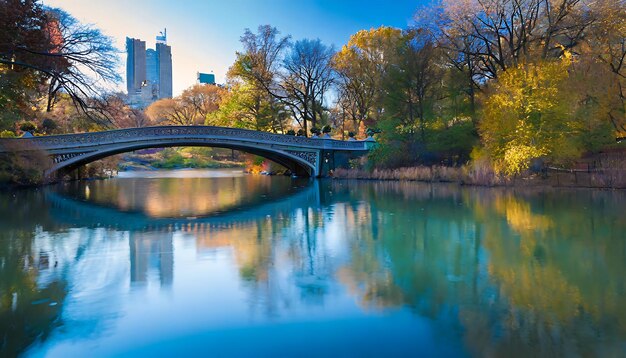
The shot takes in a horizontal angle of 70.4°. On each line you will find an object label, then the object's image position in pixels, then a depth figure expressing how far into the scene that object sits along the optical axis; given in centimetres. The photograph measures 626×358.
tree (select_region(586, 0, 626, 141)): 2153
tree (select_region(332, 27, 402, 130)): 3672
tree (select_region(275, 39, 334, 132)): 3584
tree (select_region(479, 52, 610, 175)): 1922
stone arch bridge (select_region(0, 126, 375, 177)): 2505
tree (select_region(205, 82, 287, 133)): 3856
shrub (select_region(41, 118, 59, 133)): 3020
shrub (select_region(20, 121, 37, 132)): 2458
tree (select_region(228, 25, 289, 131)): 3709
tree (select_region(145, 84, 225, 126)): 6177
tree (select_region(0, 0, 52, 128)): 1427
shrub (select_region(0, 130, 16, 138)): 2586
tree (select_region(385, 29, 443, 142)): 2759
